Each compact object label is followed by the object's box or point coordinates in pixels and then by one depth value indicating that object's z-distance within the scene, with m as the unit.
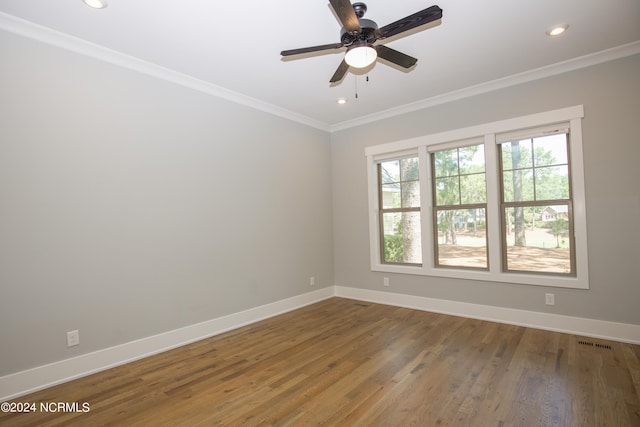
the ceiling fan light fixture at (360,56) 2.19
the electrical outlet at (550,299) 3.49
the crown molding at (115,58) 2.47
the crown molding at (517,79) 3.14
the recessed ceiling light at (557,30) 2.70
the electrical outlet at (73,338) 2.65
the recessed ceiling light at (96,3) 2.26
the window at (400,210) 4.68
